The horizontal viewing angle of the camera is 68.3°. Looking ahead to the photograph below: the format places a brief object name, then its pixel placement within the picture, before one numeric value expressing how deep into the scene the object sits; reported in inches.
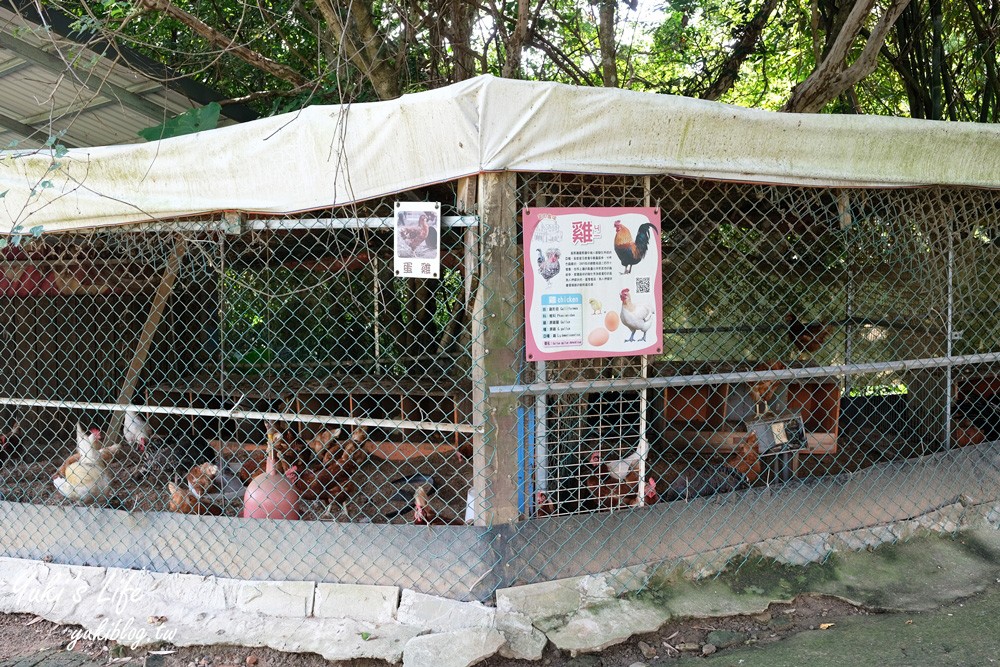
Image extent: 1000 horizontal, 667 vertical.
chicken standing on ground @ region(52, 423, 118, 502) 161.2
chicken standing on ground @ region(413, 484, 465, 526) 139.0
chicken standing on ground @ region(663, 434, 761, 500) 157.4
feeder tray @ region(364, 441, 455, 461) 188.3
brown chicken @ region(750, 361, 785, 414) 170.6
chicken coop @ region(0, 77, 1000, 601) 115.1
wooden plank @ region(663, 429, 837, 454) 173.2
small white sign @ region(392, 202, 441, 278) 114.2
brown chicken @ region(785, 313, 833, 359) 222.4
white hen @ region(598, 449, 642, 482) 132.5
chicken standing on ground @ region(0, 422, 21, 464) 202.1
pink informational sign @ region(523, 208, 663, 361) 115.3
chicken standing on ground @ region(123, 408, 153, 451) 203.0
